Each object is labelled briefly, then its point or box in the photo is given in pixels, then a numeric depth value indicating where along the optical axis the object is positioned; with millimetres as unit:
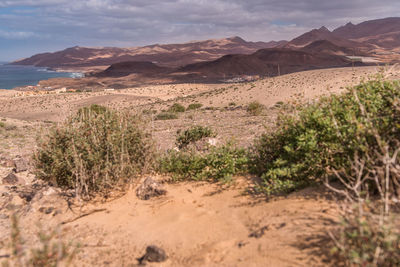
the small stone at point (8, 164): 8109
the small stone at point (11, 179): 6699
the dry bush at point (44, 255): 2440
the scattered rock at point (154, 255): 3139
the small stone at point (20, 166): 7598
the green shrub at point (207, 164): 4754
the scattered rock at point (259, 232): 3189
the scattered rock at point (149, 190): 4570
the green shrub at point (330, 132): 3412
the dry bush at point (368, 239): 2230
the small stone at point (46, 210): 4457
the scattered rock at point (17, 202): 5093
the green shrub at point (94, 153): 4527
